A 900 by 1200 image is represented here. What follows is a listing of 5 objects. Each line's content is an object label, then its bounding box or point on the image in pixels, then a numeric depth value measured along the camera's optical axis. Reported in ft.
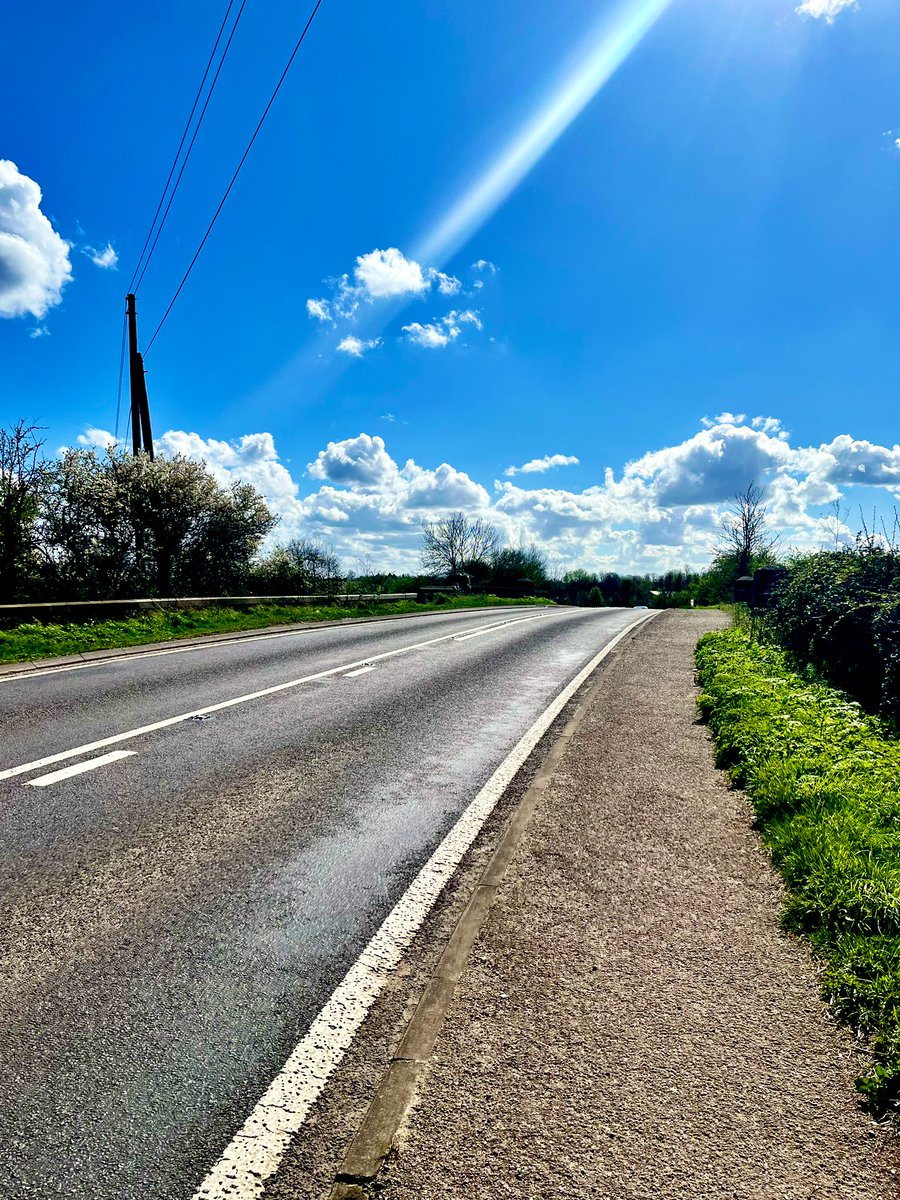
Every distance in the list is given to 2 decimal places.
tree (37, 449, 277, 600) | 67.97
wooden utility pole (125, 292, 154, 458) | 75.82
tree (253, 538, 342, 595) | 89.04
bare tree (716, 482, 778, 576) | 132.16
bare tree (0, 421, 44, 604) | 58.90
